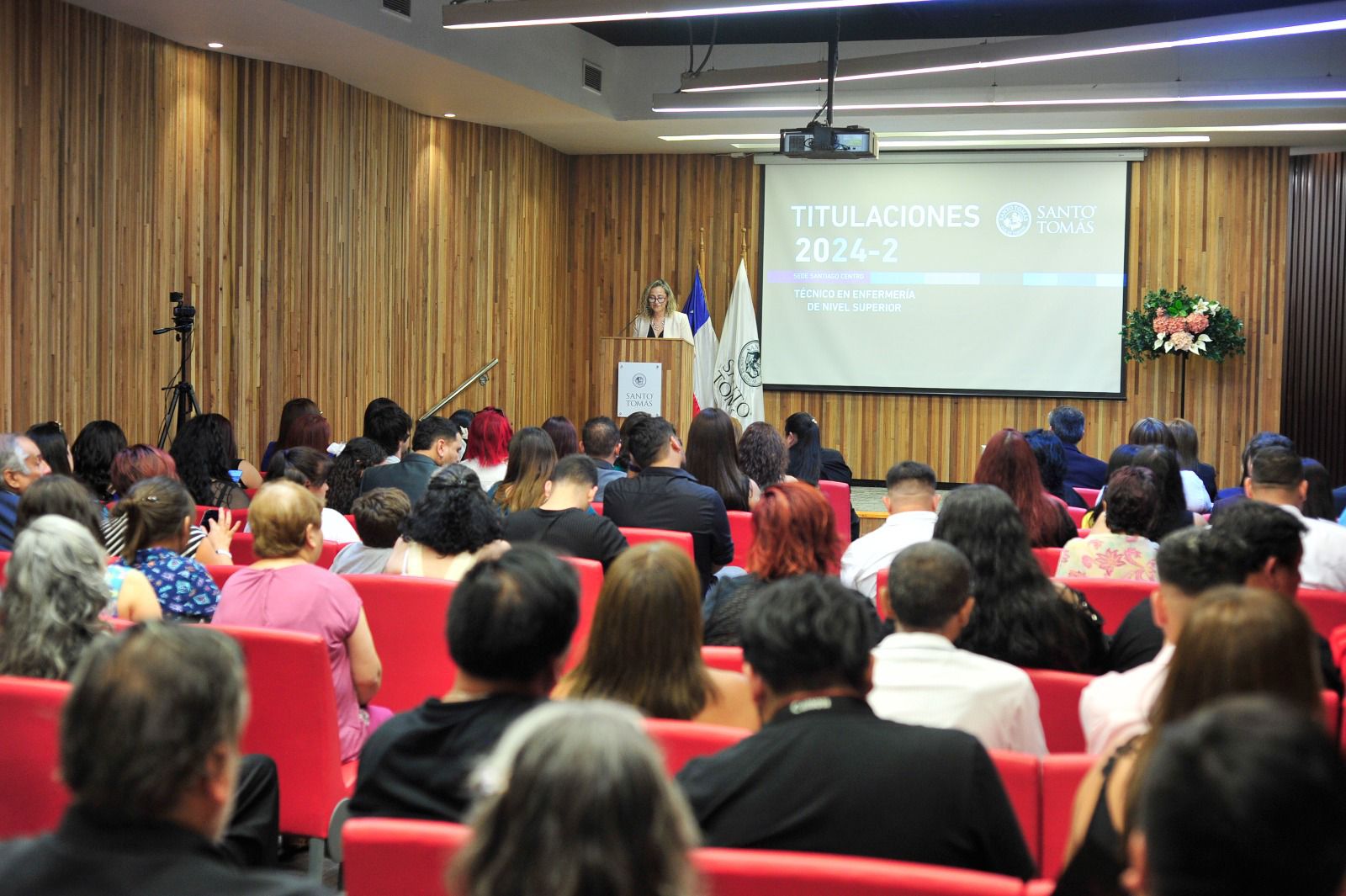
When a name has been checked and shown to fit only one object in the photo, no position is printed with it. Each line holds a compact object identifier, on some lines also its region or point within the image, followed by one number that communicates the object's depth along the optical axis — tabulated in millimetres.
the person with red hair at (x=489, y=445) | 6848
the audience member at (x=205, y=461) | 5824
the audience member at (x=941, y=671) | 2639
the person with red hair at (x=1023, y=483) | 5355
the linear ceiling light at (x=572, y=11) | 7508
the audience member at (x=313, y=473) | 5258
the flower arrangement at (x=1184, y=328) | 11539
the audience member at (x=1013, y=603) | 3279
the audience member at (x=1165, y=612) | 2516
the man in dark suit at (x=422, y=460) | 5871
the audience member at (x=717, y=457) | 6289
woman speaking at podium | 12459
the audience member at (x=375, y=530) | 4449
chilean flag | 13219
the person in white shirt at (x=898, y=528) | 4570
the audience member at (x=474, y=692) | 2105
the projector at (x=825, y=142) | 8930
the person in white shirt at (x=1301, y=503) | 4547
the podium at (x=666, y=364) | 11281
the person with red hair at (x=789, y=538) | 3750
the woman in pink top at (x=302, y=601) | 3393
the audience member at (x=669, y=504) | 5484
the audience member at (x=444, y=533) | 4160
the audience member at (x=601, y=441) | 7141
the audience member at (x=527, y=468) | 5430
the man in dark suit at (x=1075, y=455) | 8070
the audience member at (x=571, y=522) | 4777
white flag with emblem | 13148
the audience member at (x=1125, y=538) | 4488
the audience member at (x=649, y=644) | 2557
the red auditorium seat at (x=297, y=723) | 2986
